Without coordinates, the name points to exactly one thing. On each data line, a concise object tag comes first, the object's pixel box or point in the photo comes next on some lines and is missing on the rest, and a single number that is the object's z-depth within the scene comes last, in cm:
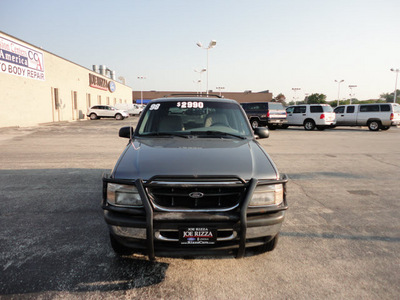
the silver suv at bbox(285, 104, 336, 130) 1917
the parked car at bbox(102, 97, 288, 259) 221
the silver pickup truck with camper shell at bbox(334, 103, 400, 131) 1858
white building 1880
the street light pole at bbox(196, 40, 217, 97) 2881
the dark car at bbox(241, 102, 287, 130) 1938
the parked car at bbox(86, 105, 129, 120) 3219
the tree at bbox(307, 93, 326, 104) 8700
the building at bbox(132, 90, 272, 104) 8400
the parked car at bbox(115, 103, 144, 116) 4047
